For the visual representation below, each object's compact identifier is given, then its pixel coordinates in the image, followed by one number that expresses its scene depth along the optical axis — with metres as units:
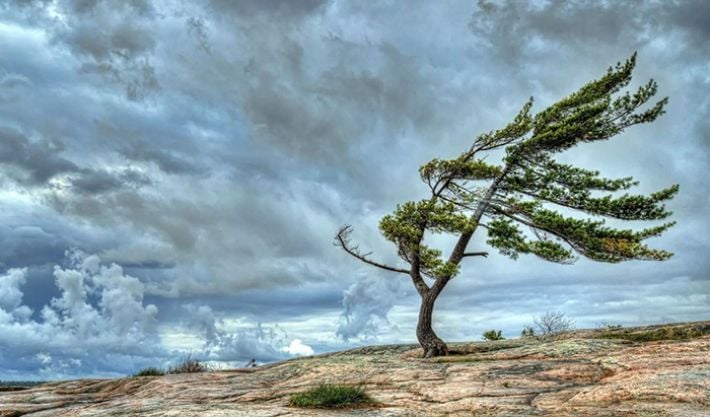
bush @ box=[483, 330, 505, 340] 29.88
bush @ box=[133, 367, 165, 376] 24.94
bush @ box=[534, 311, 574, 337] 33.62
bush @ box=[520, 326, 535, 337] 32.27
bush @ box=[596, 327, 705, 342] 21.48
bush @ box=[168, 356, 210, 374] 25.64
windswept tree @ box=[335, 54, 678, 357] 23.69
